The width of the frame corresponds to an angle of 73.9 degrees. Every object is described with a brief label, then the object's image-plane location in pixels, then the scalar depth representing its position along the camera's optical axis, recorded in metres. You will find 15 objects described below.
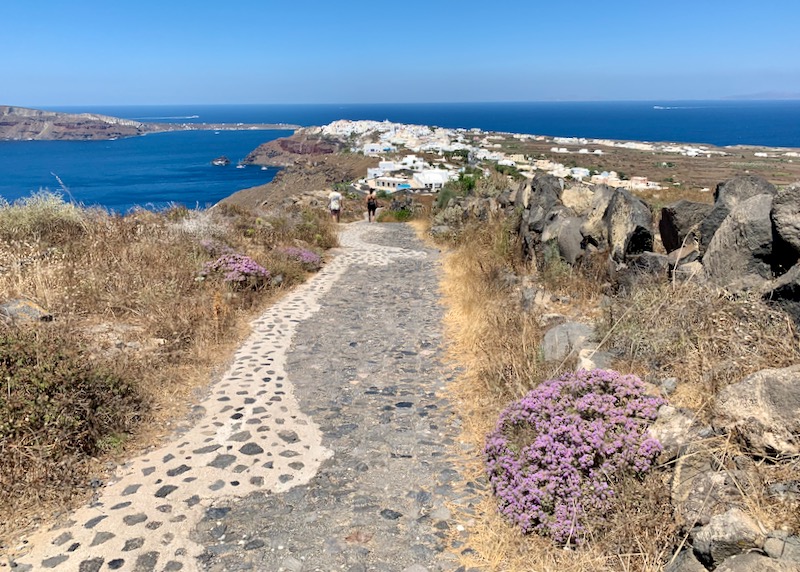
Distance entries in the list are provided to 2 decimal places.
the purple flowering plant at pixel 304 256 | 13.40
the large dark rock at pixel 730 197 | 6.26
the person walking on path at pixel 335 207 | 23.05
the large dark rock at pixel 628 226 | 7.40
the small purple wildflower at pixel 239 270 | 10.55
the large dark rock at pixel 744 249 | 5.13
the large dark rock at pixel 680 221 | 6.84
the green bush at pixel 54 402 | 4.60
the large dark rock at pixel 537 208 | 10.54
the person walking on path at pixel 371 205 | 24.30
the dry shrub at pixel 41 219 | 10.85
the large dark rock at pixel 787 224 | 4.69
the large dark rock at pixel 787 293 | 4.34
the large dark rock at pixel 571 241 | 8.95
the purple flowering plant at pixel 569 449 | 3.86
